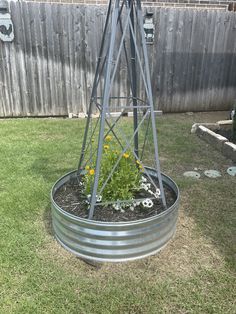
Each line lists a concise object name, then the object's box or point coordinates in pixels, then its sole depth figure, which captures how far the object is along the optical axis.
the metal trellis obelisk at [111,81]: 2.29
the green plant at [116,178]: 2.67
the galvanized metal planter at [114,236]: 2.27
